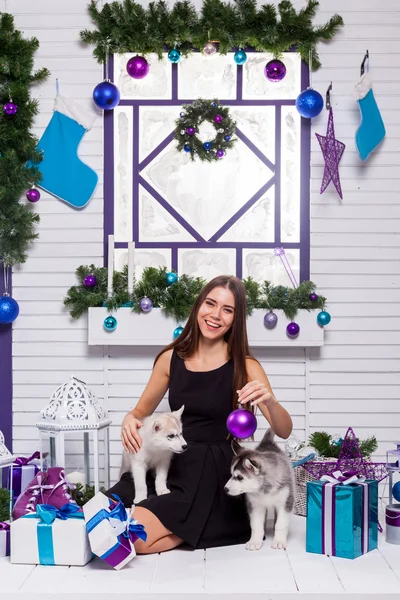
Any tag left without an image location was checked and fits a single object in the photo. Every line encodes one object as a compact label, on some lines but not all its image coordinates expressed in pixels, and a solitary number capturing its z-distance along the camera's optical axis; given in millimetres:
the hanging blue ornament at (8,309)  4145
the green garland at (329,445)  3816
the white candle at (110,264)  4078
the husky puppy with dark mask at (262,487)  3000
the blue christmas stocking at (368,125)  4223
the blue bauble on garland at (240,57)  4270
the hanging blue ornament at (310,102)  4148
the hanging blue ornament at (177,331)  4152
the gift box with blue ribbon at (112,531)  2797
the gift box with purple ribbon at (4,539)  3039
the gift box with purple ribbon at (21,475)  3621
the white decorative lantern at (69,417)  3535
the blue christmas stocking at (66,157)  4301
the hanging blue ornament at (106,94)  4180
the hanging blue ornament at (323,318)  4172
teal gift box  2998
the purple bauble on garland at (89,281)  4207
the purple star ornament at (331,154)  4191
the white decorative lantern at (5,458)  3359
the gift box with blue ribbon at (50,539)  2881
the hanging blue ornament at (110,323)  4145
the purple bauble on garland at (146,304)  4125
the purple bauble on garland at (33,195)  4293
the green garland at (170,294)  4164
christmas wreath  4297
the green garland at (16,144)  4203
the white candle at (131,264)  4074
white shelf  4188
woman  3119
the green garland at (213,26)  4199
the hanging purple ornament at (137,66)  4285
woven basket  3719
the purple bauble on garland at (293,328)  4148
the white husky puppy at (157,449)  3176
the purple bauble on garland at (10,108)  4125
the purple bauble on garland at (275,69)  4242
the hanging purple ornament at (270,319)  4145
